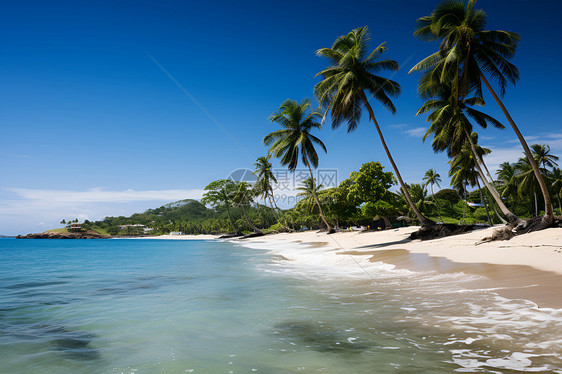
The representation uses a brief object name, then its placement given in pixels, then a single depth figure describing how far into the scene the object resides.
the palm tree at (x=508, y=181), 39.62
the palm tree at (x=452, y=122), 17.22
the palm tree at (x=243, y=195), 55.16
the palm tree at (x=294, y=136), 31.53
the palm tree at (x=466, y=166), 30.14
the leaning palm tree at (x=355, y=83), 19.30
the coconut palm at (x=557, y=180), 38.01
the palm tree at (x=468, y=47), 15.18
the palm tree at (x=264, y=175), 49.69
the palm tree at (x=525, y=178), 35.34
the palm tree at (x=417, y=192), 44.82
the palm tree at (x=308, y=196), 45.98
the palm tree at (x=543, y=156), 36.53
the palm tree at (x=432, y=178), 51.81
